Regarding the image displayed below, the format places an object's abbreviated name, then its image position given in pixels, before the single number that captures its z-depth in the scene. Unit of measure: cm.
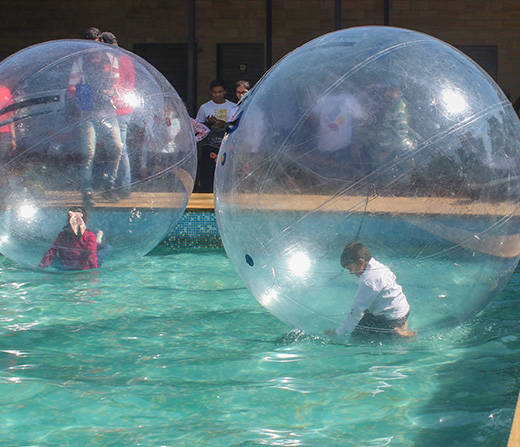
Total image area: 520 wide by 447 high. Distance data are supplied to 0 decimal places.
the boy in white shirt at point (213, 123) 949
